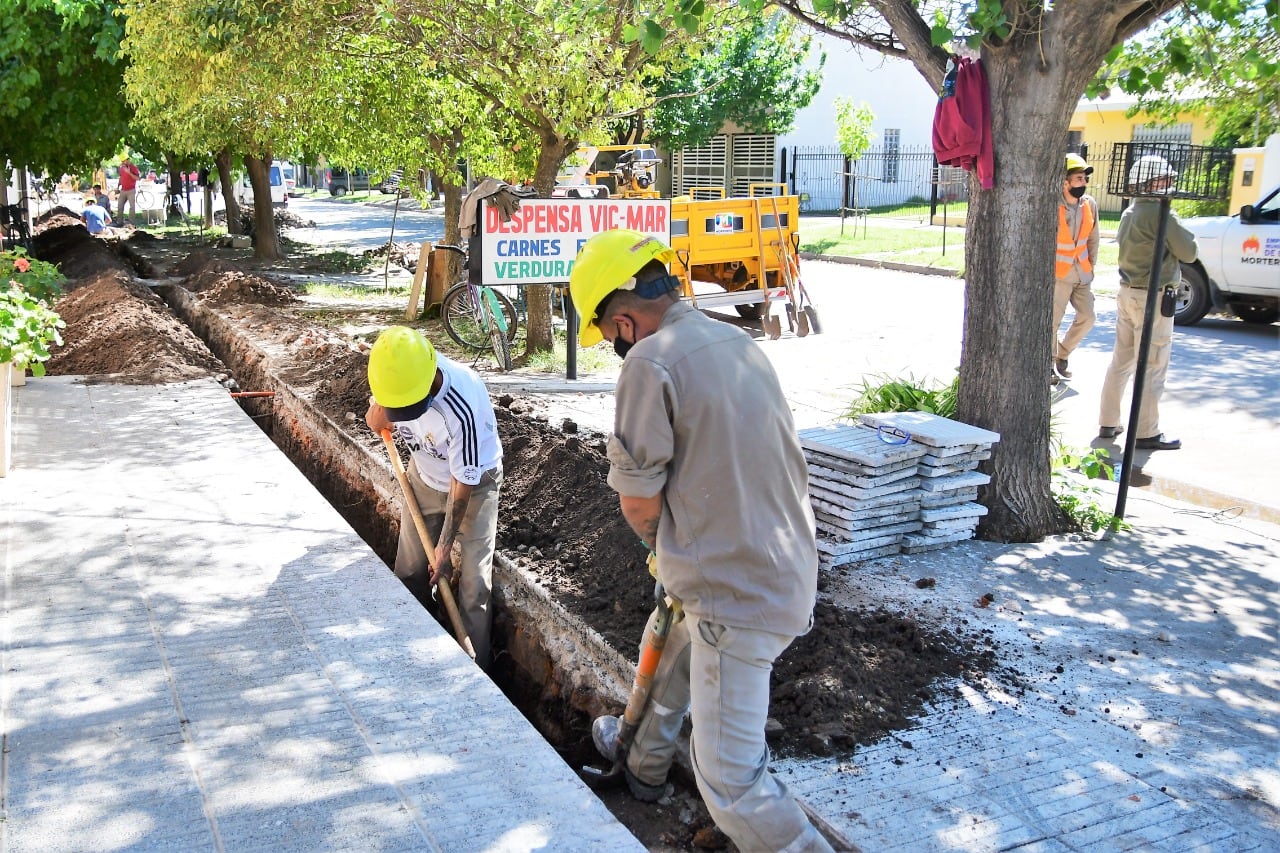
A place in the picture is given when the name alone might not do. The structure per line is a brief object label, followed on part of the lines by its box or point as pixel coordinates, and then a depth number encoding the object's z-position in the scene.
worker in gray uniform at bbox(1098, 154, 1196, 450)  8.36
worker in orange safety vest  10.33
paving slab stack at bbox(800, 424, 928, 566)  5.69
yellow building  28.34
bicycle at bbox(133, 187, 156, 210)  38.66
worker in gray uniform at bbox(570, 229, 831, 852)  3.05
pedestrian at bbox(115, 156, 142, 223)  35.41
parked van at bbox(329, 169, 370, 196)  56.34
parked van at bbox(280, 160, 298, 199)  60.14
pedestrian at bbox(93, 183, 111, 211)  35.30
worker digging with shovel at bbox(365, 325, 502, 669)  4.94
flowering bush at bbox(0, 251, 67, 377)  7.77
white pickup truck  13.09
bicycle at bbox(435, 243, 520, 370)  11.13
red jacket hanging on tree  6.02
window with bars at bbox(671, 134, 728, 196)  37.94
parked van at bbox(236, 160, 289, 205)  38.70
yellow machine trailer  13.62
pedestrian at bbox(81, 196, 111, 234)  27.30
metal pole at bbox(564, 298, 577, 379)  10.20
